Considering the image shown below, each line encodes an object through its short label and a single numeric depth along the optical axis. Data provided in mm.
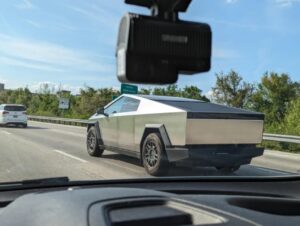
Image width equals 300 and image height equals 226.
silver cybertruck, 5836
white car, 20262
